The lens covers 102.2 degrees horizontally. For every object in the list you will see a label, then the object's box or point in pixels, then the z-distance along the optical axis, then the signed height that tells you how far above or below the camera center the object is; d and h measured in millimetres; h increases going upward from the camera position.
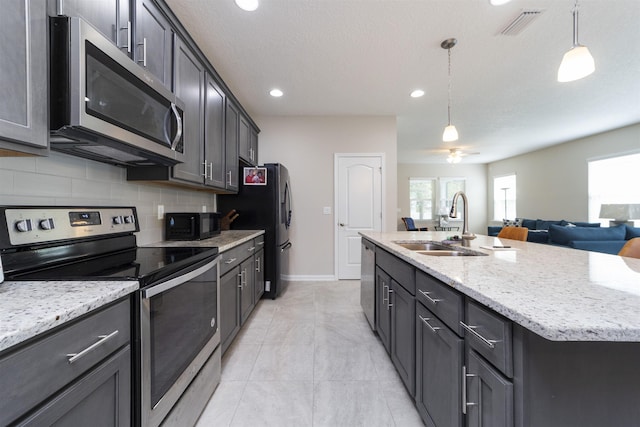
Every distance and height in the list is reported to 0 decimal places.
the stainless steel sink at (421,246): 2125 -276
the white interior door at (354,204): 4176 +146
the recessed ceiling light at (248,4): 1868 +1538
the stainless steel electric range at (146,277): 958 -275
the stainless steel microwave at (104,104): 942 +489
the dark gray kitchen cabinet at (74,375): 557 -413
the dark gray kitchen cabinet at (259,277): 2823 -735
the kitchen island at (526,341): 675 -389
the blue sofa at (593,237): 3550 -373
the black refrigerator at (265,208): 3209 +66
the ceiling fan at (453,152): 5879 +1414
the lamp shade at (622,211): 4715 +12
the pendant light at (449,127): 2318 +909
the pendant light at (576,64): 1615 +941
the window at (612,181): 4801 +599
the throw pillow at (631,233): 4188 -347
